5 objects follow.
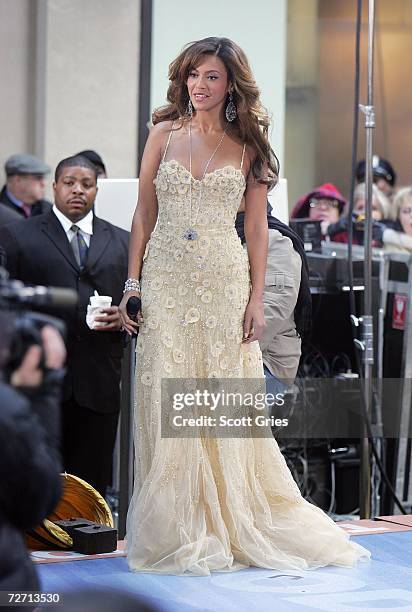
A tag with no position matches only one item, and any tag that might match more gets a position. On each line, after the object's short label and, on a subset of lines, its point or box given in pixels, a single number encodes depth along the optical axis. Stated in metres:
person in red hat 15.55
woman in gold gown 7.61
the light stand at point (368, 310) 10.02
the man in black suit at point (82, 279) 9.29
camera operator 3.63
